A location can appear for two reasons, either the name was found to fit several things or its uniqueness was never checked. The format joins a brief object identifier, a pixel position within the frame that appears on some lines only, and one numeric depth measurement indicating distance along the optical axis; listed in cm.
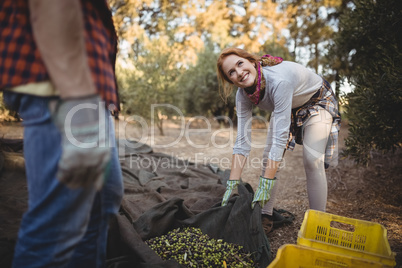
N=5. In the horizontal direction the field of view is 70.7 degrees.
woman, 198
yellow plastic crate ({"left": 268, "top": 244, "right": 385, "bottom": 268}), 136
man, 86
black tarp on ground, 188
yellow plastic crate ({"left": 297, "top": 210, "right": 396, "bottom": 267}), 152
